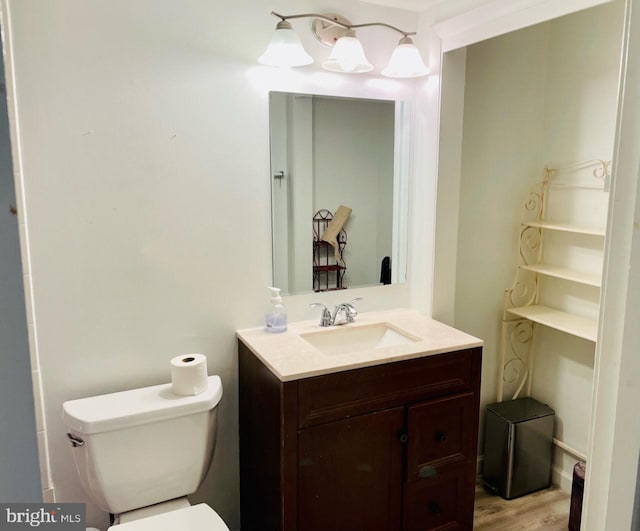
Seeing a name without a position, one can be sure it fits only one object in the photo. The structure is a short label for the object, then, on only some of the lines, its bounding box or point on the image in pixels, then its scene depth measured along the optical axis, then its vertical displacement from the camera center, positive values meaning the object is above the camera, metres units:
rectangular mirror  1.99 +0.00
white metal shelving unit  2.28 -0.37
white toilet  1.54 -0.84
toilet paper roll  1.67 -0.62
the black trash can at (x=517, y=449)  2.38 -1.24
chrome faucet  2.08 -0.51
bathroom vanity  1.61 -0.82
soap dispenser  1.97 -0.49
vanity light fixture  1.75 +0.51
